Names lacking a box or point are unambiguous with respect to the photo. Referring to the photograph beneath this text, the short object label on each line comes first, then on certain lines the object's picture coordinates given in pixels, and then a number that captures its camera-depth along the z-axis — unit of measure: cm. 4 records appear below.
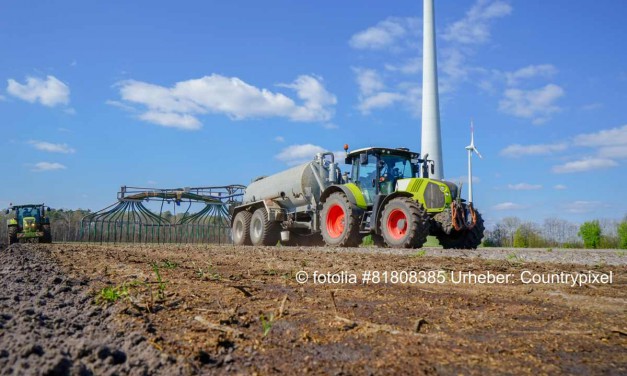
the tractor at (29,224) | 2230
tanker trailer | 1488
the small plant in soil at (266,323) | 272
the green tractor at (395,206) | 1086
